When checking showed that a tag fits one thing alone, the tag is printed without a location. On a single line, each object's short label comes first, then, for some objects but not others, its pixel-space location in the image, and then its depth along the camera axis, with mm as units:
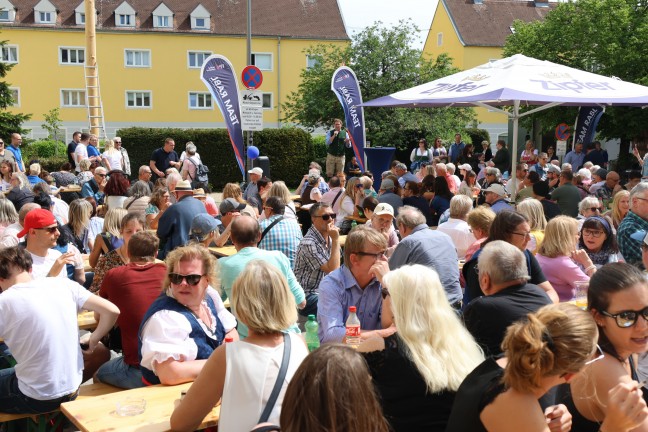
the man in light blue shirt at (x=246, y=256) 5488
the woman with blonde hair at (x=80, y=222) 7852
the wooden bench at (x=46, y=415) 4363
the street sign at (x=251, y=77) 13320
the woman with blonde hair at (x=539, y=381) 2561
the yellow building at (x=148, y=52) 45125
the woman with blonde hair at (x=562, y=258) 5867
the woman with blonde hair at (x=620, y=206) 7641
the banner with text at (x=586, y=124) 19219
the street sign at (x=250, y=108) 13266
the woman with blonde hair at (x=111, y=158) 15773
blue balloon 14280
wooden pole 23375
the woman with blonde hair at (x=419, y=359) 3283
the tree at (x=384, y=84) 27078
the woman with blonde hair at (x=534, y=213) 6996
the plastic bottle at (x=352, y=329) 4441
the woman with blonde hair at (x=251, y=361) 3088
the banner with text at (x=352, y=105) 15250
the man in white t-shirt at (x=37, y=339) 4207
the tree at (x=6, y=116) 21656
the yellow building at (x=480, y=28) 49750
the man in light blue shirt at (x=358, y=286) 4699
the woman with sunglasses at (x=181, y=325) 3990
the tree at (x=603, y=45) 25031
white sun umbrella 9172
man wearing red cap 5793
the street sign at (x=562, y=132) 22094
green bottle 4688
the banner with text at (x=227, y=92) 13602
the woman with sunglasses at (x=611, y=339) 3018
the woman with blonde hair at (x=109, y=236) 6855
